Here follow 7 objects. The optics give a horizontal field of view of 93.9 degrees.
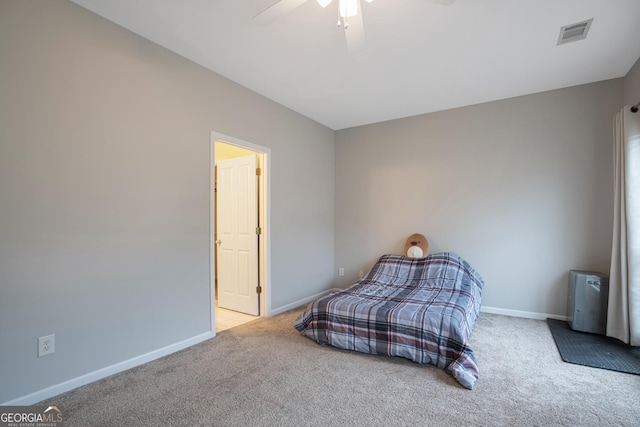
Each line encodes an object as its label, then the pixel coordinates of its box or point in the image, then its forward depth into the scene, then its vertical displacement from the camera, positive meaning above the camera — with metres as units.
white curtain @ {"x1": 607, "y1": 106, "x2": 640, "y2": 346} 2.60 -0.26
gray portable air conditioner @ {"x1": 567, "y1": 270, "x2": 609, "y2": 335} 2.95 -0.94
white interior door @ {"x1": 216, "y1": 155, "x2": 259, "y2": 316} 3.70 -0.40
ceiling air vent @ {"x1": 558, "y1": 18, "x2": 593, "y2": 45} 2.28 +1.39
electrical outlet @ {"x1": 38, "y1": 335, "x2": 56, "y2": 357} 1.92 -0.94
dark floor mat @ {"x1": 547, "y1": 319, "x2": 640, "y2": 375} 2.35 -1.23
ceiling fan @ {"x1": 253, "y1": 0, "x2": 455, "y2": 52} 1.67 +1.11
